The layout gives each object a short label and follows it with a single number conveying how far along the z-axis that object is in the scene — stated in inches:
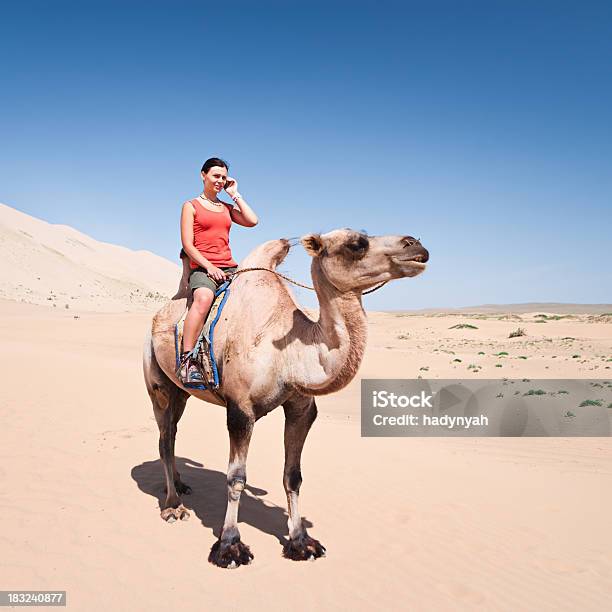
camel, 167.8
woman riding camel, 200.5
